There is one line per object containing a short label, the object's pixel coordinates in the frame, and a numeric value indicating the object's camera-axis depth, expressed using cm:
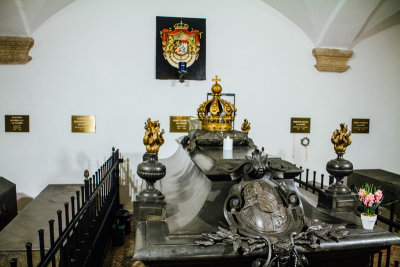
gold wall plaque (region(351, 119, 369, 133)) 483
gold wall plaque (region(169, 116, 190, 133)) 435
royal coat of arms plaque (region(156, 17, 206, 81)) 424
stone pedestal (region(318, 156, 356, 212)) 241
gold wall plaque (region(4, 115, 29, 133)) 404
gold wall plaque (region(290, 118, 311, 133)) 464
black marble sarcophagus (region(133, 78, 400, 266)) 166
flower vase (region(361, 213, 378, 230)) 196
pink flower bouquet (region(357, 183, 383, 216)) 209
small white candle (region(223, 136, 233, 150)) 270
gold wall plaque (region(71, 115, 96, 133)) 416
